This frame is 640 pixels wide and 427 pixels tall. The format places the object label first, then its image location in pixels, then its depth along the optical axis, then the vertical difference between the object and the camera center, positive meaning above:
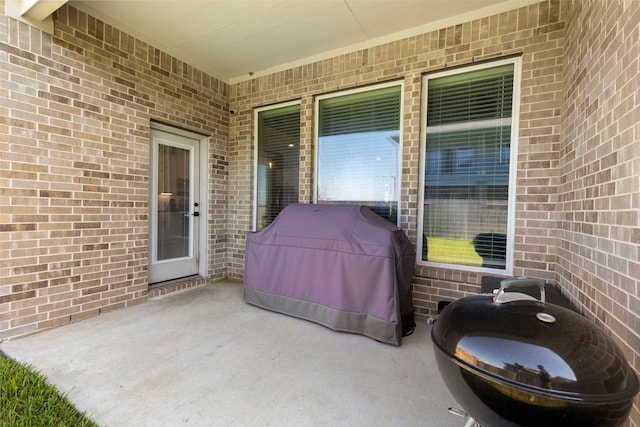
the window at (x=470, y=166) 3.08 +0.48
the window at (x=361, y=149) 3.69 +0.80
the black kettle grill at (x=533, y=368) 0.86 -0.52
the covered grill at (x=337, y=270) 2.70 -0.67
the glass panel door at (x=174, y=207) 4.04 -0.05
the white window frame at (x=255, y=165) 4.82 +0.67
